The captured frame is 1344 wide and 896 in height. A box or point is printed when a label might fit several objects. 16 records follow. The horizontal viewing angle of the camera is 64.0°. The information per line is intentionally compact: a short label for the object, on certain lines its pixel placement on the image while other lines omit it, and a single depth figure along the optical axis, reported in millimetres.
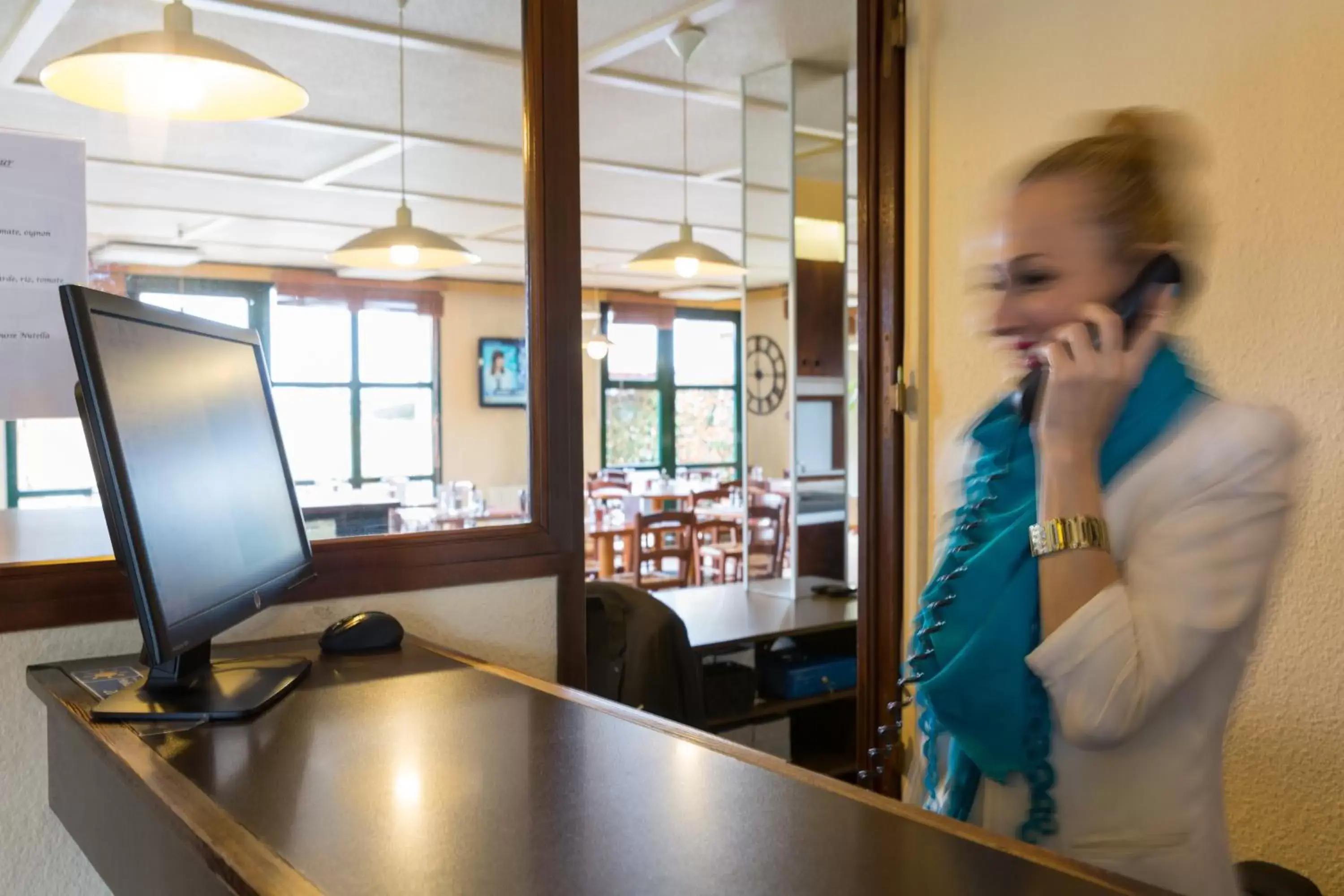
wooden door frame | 2504
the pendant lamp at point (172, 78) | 1738
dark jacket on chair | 2527
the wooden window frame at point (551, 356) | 1852
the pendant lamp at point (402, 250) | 3320
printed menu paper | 1462
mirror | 4082
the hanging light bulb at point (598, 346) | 8242
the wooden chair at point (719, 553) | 7496
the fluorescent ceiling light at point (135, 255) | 1558
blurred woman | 1002
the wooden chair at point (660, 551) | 5930
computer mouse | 1507
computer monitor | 1027
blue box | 3340
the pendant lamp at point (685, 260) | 4527
